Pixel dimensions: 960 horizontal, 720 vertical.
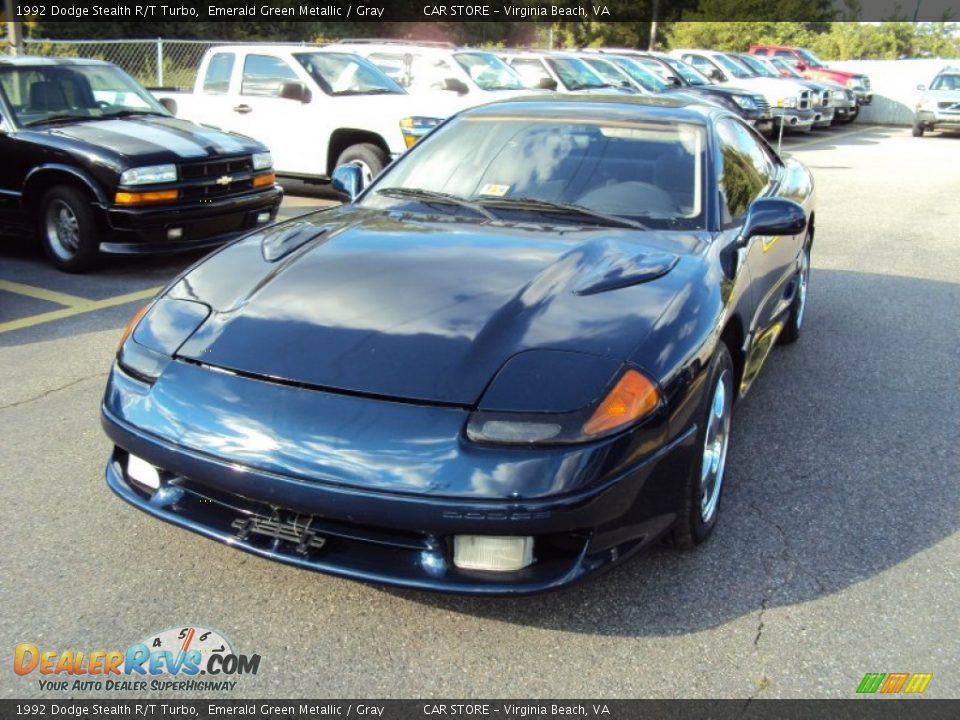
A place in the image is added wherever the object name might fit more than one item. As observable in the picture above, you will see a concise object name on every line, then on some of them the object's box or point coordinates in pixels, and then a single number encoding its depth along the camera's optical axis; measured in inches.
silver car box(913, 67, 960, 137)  851.4
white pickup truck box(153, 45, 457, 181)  400.5
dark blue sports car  100.9
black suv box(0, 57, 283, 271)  278.1
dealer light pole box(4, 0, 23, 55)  557.0
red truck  1028.5
